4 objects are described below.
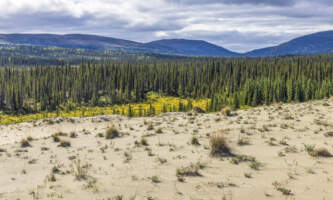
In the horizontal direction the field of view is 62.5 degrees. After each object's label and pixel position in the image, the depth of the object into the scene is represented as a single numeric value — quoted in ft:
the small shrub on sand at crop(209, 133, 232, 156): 45.80
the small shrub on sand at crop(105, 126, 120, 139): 61.75
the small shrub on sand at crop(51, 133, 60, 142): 60.23
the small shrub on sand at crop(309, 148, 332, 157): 44.11
